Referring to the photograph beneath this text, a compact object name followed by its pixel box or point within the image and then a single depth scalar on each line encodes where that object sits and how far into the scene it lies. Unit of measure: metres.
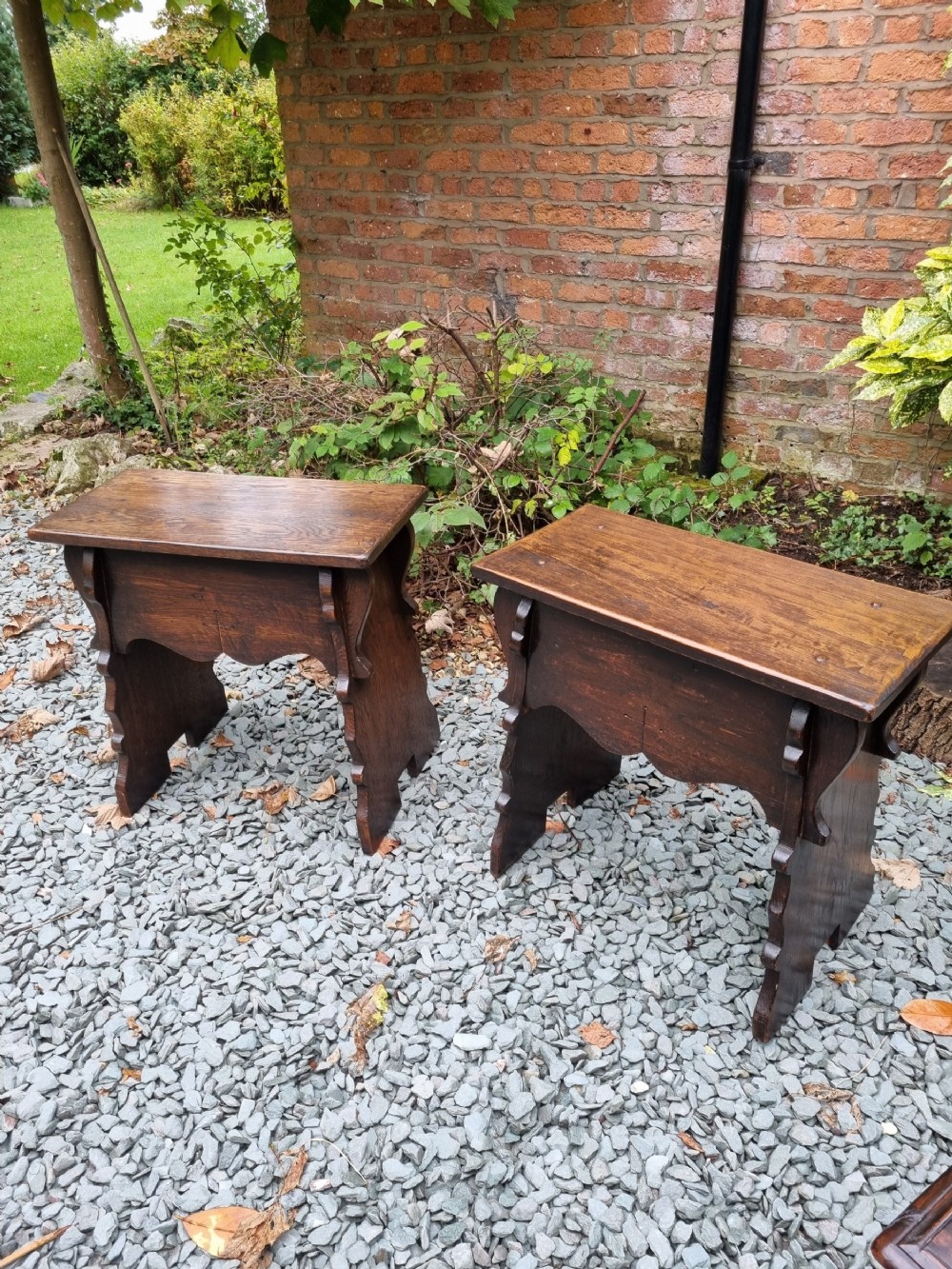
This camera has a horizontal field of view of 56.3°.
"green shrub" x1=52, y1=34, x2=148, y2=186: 13.60
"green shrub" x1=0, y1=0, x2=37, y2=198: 13.43
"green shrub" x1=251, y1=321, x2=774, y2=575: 3.35
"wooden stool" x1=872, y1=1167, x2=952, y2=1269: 0.96
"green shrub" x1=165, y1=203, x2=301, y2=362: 4.62
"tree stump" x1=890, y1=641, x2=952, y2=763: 2.48
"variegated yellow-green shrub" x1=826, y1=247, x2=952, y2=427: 2.35
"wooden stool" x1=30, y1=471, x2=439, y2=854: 2.13
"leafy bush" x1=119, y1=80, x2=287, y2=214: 9.64
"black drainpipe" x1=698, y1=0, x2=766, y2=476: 3.09
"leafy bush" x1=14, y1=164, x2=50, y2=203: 12.07
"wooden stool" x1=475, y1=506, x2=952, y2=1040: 1.59
